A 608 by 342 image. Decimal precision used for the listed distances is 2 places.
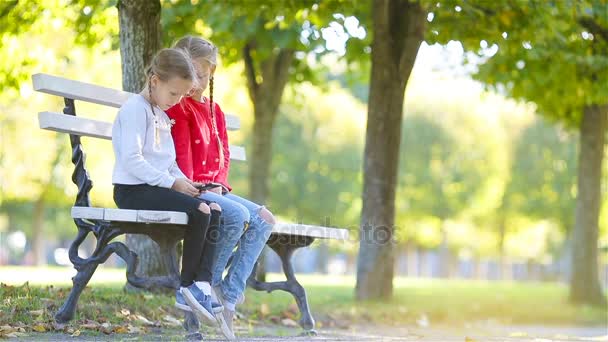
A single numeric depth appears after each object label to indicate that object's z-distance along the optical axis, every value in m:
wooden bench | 10.37
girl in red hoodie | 11.28
